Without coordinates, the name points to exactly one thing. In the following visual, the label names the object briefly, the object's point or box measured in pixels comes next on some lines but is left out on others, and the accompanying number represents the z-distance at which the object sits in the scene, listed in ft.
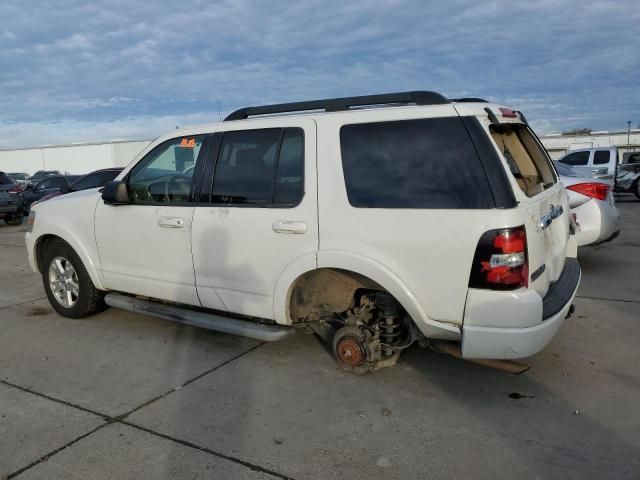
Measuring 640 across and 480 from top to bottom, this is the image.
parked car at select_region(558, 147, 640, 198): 59.98
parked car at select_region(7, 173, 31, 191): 125.70
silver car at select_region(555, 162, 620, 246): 23.38
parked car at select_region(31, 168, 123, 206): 43.96
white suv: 10.75
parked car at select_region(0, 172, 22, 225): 51.47
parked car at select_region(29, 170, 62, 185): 117.21
